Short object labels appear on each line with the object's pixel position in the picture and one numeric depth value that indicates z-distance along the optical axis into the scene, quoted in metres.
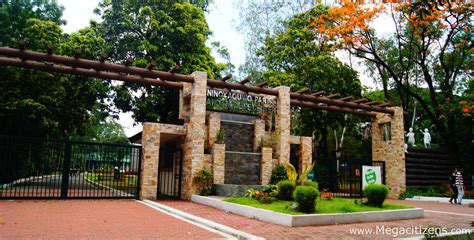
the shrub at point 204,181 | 14.68
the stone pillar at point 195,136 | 14.90
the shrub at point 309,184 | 12.44
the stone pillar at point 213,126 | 15.90
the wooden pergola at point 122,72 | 13.38
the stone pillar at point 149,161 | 14.59
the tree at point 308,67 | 23.06
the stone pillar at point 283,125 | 17.30
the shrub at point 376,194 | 11.47
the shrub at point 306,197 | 9.73
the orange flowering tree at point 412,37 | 22.23
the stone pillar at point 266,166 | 16.34
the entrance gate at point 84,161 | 13.60
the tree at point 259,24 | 28.61
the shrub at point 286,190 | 12.14
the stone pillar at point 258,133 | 17.39
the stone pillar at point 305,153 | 18.27
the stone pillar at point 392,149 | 20.88
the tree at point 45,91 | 18.19
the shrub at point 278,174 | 16.40
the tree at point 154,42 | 22.95
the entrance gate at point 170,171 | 16.05
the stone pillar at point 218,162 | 15.18
